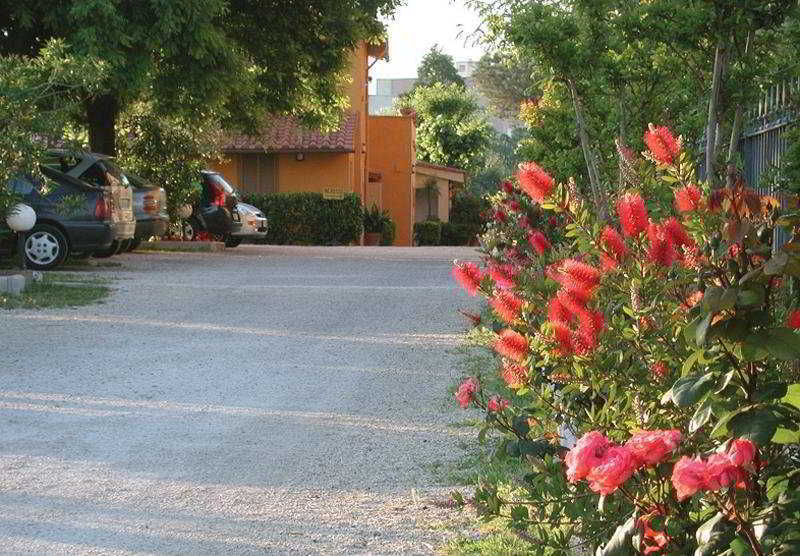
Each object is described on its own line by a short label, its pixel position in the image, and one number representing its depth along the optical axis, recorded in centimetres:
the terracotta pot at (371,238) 4222
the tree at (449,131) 6153
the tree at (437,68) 9856
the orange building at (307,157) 4172
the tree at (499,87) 7062
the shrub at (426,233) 4938
